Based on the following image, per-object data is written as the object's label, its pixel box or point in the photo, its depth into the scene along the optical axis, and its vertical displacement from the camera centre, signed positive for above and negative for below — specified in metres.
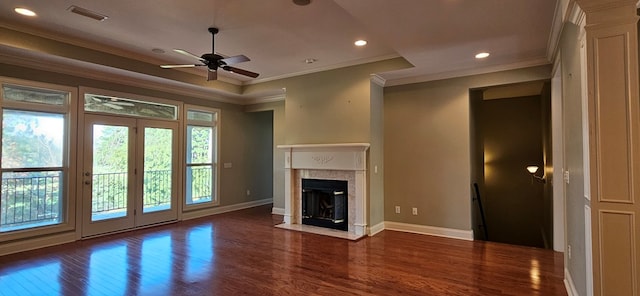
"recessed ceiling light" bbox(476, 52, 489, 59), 4.23 +1.33
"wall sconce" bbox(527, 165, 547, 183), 5.66 -0.27
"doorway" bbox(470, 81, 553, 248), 6.75 -0.23
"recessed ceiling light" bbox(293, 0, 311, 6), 3.18 +1.53
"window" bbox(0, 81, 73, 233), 4.32 -0.02
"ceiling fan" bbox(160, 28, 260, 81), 3.64 +1.10
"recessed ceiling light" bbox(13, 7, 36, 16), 3.43 +1.58
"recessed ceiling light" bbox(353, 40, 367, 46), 4.32 +1.53
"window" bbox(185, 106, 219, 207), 6.62 -0.01
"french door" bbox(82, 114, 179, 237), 5.11 -0.30
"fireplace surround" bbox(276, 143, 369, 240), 5.12 -0.33
